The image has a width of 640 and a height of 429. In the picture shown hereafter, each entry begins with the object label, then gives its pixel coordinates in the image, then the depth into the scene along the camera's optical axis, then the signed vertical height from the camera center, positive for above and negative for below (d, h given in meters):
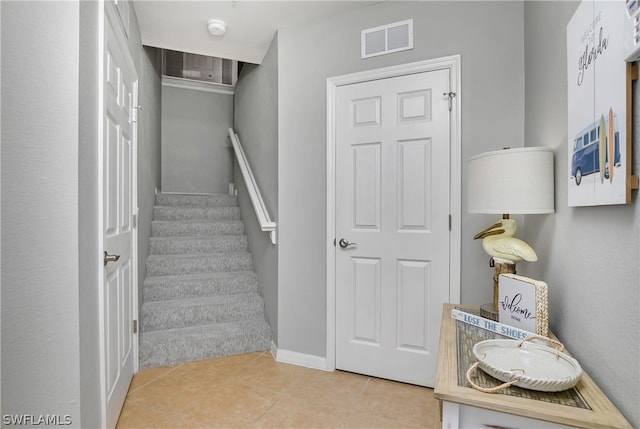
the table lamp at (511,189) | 1.37 +0.10
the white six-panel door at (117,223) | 1.59 -0.06
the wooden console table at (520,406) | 0.78 -0.45
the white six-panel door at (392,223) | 2.21 -0.06
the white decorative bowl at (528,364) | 0.86 -0.42
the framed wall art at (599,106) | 0.86 +0.30
